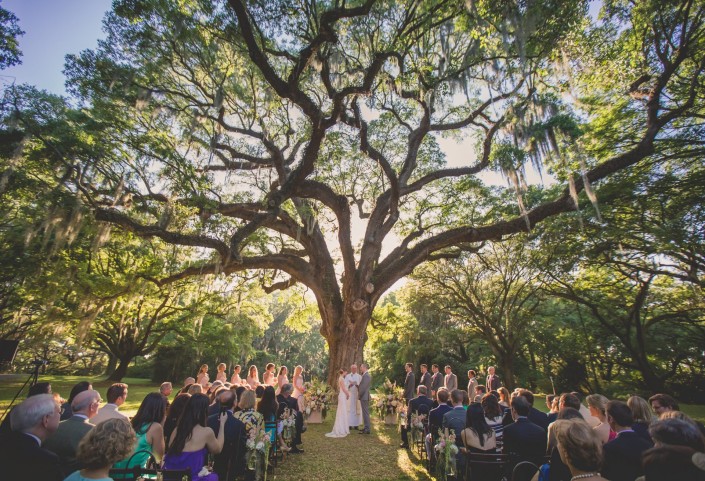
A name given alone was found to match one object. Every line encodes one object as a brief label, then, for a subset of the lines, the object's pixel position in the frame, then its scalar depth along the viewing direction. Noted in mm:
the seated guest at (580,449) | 2100
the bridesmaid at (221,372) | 8970
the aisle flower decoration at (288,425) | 6176
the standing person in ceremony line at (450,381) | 10406
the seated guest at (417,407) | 6765
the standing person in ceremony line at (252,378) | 9188
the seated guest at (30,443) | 2062
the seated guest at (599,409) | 3687
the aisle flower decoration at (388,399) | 10359
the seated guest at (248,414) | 4430
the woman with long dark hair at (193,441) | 3223
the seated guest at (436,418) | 5512
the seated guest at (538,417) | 4449
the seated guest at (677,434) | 2189
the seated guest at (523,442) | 3590
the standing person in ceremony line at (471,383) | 9502
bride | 8211
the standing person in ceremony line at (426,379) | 11388
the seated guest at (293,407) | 6500
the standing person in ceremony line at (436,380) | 11430
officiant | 9184
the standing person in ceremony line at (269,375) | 8845
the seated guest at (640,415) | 3337
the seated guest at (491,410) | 4215
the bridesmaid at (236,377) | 9484
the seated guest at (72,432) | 2926
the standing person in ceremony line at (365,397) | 8750
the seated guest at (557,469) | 2621
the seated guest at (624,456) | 2693
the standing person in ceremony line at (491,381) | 9766
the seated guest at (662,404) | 3819
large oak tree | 7559
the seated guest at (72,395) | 4137
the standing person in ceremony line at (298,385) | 9172
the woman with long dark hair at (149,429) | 3050
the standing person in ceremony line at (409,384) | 10253
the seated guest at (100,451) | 1865
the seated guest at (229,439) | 4109
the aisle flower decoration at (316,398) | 9875
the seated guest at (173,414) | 3666
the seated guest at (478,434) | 3973
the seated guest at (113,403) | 3451
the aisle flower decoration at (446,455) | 4352
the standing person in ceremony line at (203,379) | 8223
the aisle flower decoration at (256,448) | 4276
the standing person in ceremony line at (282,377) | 9461
